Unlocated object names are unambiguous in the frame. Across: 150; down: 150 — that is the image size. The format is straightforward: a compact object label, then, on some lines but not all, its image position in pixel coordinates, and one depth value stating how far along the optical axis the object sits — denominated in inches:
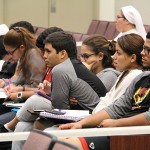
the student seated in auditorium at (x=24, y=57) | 328.9
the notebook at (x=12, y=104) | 307.2
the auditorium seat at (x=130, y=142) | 207.9
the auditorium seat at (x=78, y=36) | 541.7
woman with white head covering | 427.4
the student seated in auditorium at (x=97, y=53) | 312.9
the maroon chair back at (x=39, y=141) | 143.3
